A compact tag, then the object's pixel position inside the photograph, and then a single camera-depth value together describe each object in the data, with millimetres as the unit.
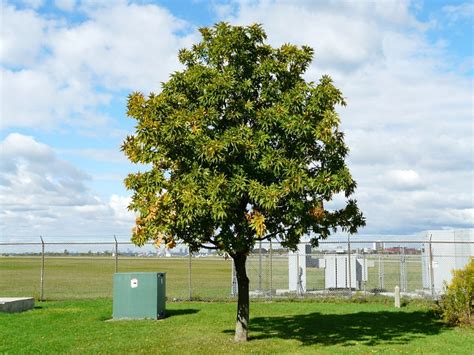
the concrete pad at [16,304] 19750
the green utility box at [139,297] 18141
